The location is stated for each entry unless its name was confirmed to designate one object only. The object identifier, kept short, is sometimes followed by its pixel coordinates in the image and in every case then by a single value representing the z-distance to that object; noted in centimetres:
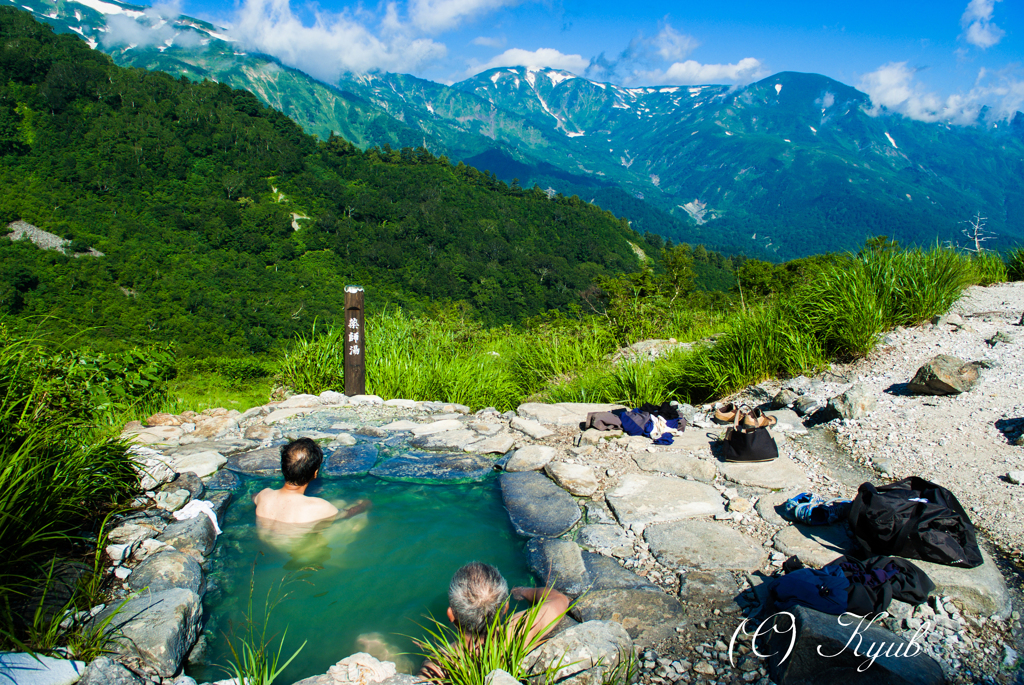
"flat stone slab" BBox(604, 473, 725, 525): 322
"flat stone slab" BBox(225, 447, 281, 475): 401
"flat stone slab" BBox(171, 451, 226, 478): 381
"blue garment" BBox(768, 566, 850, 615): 213
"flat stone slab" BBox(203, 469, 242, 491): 369
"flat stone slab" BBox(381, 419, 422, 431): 501
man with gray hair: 215
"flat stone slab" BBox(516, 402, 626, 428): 496
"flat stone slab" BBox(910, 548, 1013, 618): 218
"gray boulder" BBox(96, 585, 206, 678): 201
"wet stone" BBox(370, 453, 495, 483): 404
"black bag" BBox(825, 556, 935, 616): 214
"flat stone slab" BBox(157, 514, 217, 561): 289
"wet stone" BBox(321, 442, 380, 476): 408
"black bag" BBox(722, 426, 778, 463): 379
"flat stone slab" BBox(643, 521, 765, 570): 269
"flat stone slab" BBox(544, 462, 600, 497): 361
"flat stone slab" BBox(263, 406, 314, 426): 512
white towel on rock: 316
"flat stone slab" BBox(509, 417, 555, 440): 468
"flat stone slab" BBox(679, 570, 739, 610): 239
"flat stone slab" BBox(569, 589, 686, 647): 220
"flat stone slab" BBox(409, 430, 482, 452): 454
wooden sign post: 598
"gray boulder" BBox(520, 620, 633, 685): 187
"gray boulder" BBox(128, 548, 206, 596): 249
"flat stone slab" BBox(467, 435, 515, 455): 445
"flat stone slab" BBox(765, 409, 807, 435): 429
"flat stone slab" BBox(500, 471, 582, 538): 323
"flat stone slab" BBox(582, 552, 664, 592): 255
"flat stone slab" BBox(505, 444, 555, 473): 407
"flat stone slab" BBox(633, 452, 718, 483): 374
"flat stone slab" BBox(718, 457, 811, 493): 348
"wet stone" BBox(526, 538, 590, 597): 262
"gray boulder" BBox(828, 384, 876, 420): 417
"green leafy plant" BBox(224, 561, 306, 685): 198
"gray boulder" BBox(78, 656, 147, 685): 180
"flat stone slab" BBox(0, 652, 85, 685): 166
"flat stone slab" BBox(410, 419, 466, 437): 487
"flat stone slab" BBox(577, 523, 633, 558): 291
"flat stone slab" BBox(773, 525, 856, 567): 263
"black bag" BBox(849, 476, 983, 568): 242
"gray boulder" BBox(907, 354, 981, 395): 416
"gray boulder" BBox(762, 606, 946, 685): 176
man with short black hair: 344
